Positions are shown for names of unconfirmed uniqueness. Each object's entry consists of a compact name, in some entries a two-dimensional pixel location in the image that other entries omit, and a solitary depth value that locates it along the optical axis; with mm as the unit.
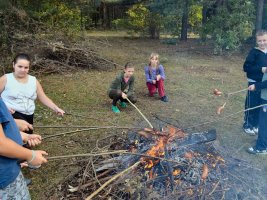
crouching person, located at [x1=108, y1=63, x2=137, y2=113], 4196
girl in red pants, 4690
